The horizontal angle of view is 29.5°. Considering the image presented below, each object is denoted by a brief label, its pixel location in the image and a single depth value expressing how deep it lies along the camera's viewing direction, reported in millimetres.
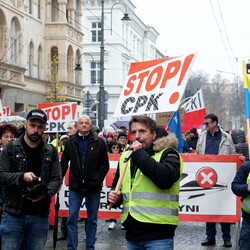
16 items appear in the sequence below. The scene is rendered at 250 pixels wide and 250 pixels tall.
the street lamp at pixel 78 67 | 30809
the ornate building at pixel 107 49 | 50068
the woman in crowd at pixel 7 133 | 6296
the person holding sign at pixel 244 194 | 4603
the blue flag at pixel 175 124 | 7916
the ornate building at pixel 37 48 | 23051
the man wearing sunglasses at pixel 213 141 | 7696
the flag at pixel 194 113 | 13758
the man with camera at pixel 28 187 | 4278
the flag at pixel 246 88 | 5036
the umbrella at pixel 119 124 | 18962
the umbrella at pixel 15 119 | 14247
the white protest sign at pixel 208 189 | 7390
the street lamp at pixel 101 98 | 24448
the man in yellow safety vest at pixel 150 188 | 3733
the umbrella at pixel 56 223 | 6155
